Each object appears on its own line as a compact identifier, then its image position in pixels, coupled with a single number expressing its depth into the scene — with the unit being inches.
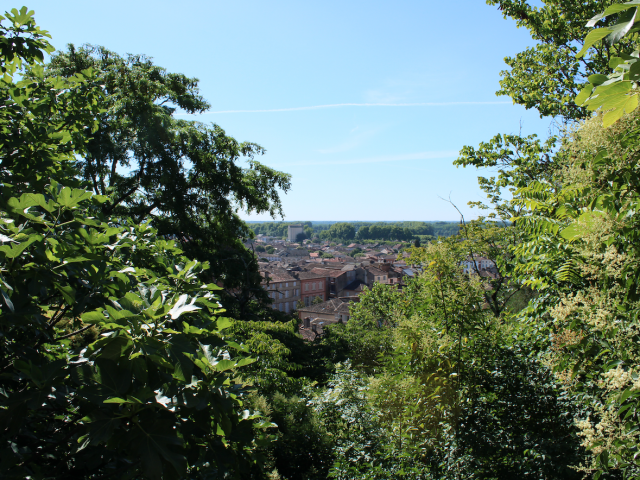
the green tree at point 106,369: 61.3
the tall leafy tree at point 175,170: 574.2
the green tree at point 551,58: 387.2
